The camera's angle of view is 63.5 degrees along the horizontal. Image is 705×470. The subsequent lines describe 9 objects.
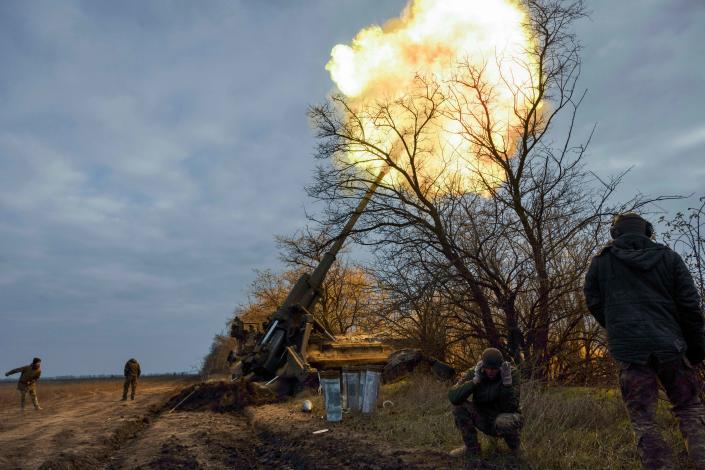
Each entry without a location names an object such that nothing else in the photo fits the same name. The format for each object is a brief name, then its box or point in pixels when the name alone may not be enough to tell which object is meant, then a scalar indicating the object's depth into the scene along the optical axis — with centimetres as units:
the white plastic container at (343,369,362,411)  1147
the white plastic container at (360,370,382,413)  1107
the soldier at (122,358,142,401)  2220
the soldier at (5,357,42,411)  1925
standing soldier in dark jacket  468
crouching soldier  621
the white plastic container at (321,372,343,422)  1062
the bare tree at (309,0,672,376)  1129
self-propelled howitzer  1845
